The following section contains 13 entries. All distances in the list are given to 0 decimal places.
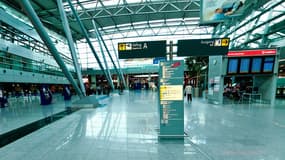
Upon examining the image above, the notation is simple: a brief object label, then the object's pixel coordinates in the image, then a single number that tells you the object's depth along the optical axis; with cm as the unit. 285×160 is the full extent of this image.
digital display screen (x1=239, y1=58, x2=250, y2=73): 923
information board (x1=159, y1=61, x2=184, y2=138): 351
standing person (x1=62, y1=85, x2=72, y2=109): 1472
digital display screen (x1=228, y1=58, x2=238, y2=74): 930
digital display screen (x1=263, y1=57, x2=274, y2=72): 903
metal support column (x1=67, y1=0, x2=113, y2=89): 1046
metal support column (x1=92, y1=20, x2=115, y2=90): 1913
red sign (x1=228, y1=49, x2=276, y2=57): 899
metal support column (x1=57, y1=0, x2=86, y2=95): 935
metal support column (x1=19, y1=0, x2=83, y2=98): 610
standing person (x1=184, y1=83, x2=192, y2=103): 1033
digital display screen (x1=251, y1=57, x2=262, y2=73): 912
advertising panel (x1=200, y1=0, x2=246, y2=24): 917
